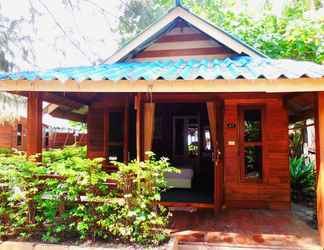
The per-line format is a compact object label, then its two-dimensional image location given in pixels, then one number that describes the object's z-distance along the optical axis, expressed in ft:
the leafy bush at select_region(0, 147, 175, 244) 13.08
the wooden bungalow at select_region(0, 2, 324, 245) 13.82
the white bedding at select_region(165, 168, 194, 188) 26.68
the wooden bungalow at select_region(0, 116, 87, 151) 51.13
